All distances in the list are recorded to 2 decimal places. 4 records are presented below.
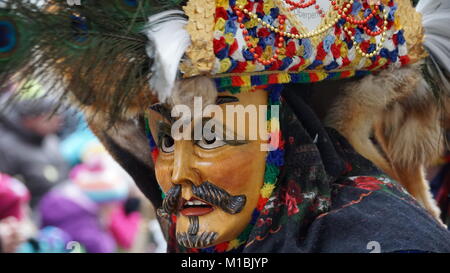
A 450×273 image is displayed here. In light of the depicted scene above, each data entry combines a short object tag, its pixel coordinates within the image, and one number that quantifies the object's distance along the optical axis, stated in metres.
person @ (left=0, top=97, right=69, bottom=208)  5.23
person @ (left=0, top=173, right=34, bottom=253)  4.59
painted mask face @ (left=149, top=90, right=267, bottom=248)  2.74
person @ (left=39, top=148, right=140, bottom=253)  5.10
